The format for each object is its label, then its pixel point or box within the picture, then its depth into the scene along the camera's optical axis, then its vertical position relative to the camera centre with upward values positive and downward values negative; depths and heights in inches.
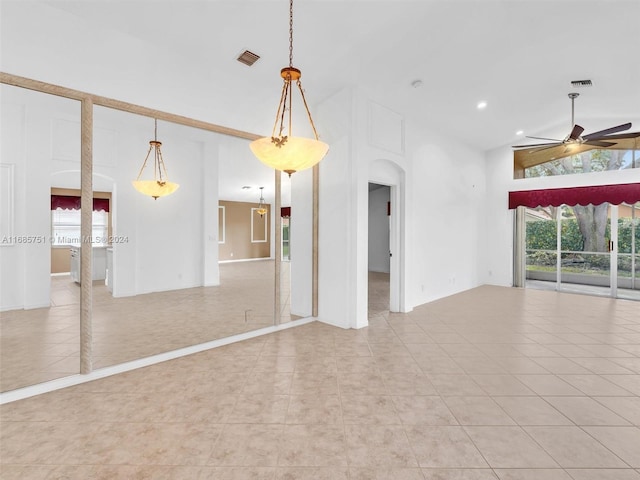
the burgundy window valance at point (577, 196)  241.0 +37.7
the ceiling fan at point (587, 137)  175.7 +61.8
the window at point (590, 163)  246.1 +65.9
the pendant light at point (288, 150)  97.6 +29.1
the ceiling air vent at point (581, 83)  178.8 +91.6
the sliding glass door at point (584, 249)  252.2 -7.5
